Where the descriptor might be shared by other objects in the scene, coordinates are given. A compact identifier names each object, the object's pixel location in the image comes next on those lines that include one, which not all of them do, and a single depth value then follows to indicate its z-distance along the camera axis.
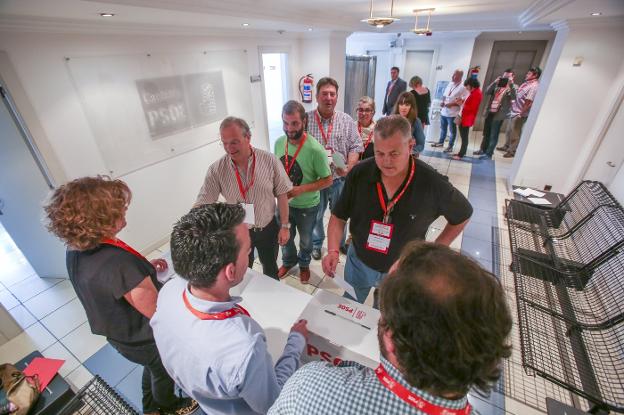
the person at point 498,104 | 5.88
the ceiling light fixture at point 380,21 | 2.30
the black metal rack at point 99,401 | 1.65
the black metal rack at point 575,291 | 1.91
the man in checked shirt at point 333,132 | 2.85
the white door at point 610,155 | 3.45
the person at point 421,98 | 5.48
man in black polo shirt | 1.57
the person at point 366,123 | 3.25
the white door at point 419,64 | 7.40
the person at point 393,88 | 6.20
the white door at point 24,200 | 2.39
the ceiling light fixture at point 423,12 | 3.45
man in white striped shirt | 2.04
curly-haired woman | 1.17
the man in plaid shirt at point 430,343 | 0.59
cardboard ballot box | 1.25
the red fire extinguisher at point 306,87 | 5.56
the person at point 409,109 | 3.46
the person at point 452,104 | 6.08
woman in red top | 5.66
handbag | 1.66
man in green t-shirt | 2.29
